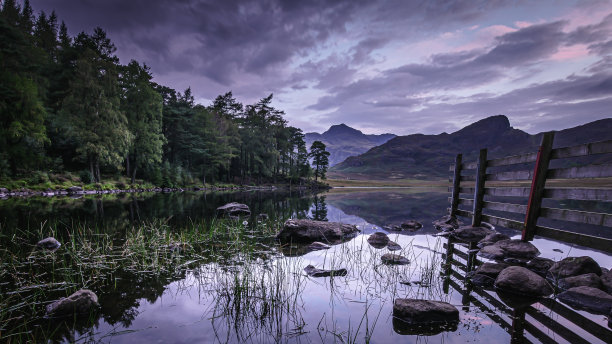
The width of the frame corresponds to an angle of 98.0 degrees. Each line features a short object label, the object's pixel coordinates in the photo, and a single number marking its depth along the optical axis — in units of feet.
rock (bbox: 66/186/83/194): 99.14
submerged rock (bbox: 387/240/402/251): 26.44
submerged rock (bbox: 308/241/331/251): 27.25
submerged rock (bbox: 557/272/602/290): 15.60
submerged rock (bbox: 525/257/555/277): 19.30
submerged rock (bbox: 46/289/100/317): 12.37
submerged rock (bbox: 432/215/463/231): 37.04
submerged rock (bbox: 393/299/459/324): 12.03
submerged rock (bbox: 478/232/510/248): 26.73
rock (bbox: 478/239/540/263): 21.94
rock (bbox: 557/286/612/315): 13.11
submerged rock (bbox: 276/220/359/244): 30.71
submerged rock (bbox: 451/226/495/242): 31.09
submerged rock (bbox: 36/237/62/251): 23.93
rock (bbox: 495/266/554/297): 14.92
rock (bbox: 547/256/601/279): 17.16
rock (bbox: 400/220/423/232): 38.40
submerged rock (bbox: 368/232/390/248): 28.63
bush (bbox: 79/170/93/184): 113.87
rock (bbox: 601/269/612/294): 15.20
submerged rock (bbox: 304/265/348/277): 18.65
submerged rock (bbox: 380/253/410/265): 21.11
